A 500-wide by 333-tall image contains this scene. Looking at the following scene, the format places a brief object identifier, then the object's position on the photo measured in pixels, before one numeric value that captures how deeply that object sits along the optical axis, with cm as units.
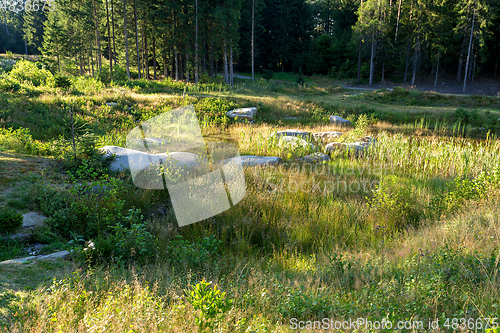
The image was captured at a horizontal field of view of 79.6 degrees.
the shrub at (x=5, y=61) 3680
